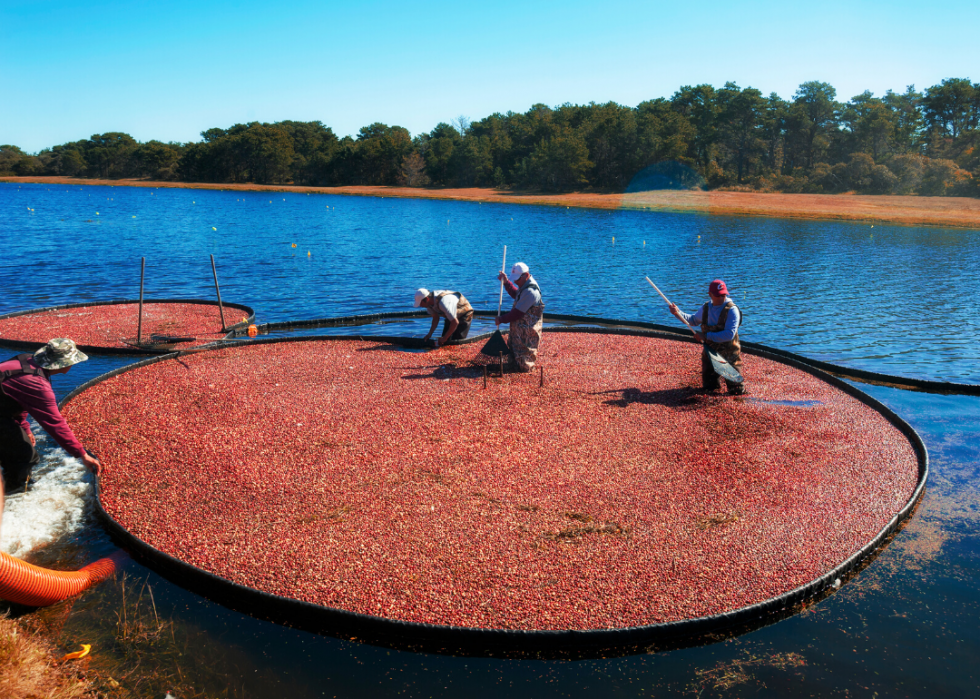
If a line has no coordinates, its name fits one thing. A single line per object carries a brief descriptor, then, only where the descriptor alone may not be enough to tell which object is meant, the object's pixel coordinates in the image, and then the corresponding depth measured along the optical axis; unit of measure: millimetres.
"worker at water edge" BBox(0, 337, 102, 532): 6645
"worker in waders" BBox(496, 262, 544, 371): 11797
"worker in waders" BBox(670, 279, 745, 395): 10969
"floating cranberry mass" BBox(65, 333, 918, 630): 6043
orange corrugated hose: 5387
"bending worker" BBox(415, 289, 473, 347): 13508
